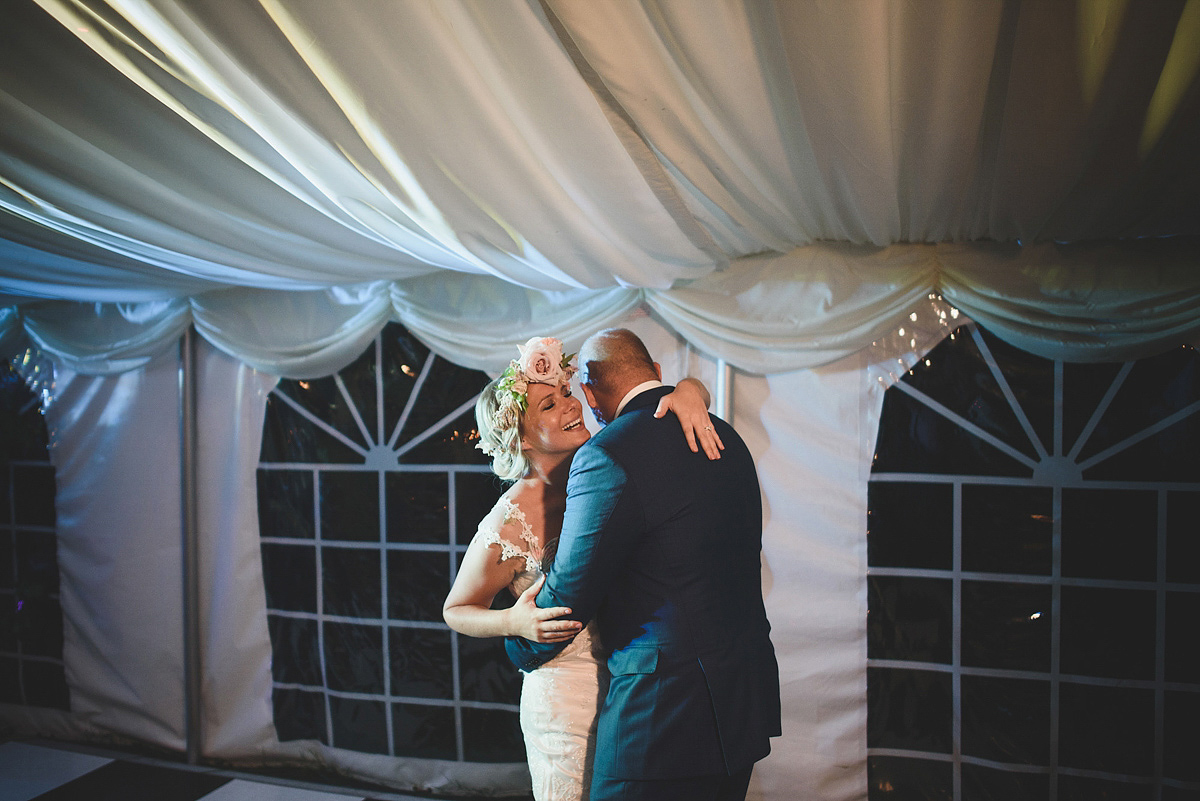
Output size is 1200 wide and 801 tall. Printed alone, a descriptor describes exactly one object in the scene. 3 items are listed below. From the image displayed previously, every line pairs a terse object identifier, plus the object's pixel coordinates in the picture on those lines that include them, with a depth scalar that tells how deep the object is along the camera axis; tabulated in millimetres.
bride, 1663
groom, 1466
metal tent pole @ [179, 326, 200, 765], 3449
